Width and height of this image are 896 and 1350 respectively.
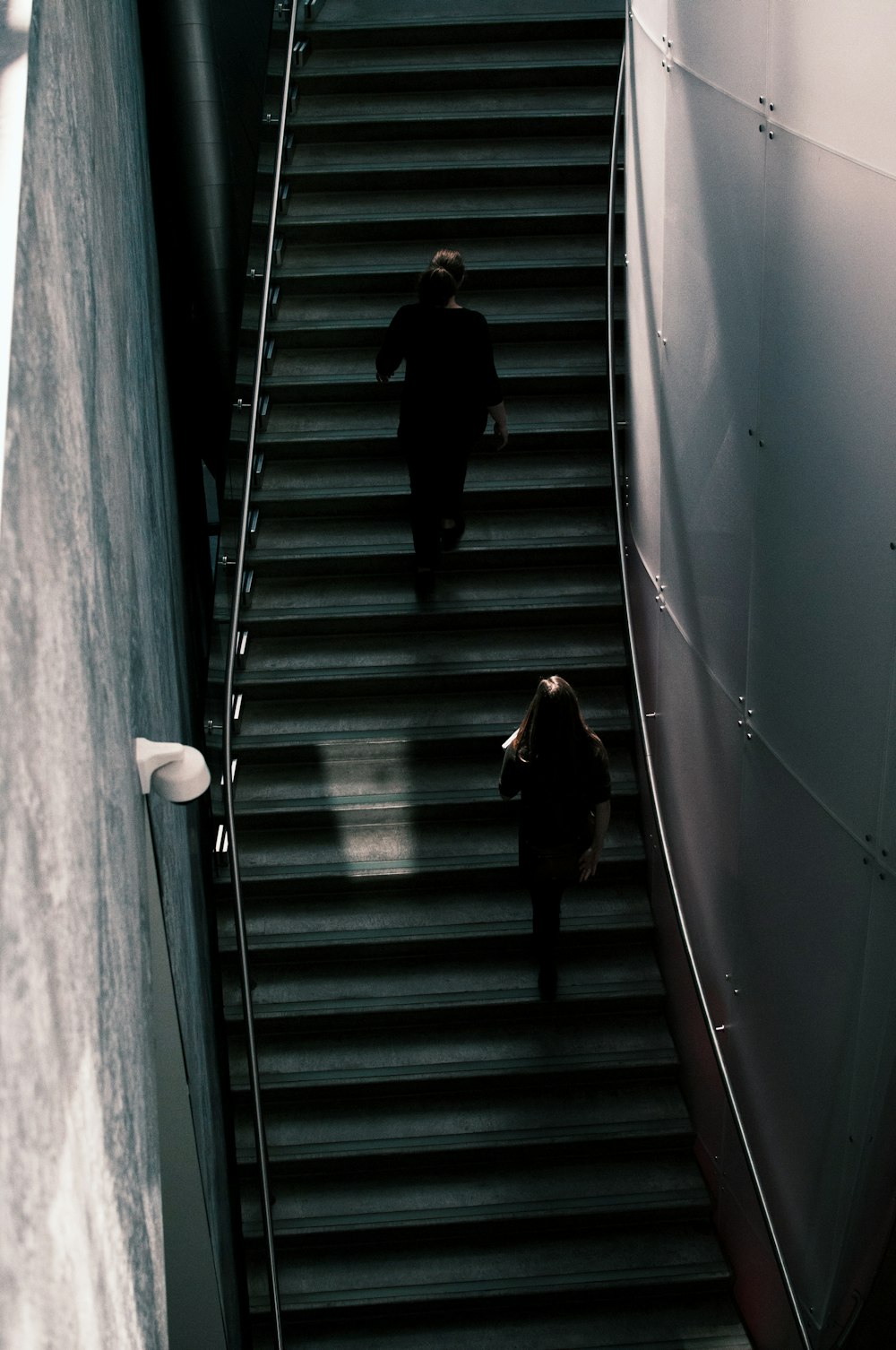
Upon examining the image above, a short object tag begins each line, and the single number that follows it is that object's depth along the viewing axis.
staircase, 5.43
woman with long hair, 5.00
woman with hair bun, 5.86
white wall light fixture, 2.97
